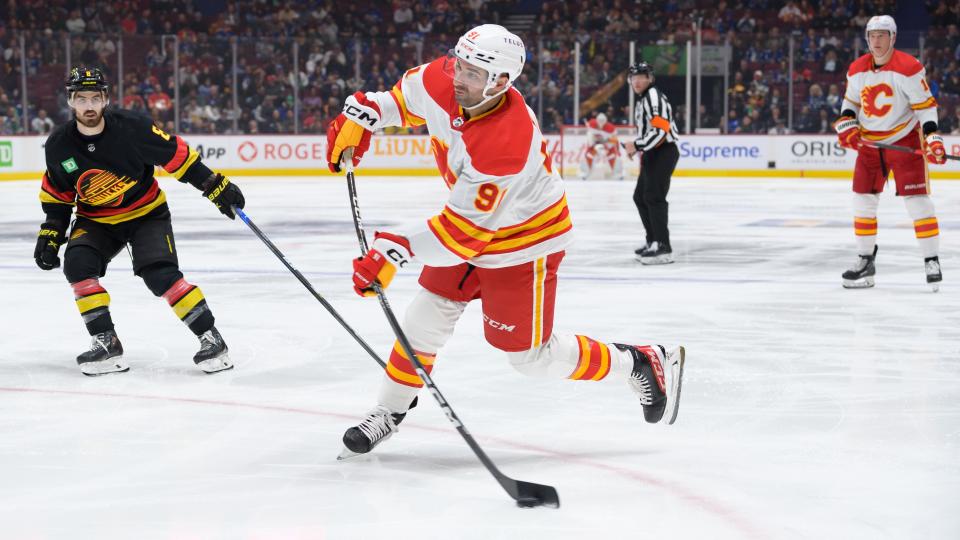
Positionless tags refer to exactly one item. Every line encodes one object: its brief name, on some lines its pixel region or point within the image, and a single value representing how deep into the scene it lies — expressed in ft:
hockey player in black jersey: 25.30
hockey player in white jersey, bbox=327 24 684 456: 17.10
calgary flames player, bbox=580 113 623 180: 103.30
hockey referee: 47.04
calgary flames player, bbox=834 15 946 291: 39.04
